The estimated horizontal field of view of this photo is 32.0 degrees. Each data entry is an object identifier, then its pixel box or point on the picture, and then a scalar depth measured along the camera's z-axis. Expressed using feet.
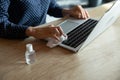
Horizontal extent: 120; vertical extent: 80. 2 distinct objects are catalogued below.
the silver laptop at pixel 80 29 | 3.28
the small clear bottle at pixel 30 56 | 3.19
